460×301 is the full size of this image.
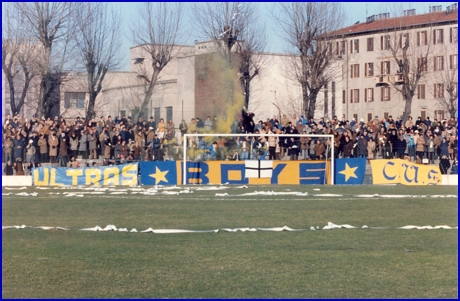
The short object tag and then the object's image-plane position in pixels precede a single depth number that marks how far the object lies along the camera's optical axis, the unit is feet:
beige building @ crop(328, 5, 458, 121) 166.40
